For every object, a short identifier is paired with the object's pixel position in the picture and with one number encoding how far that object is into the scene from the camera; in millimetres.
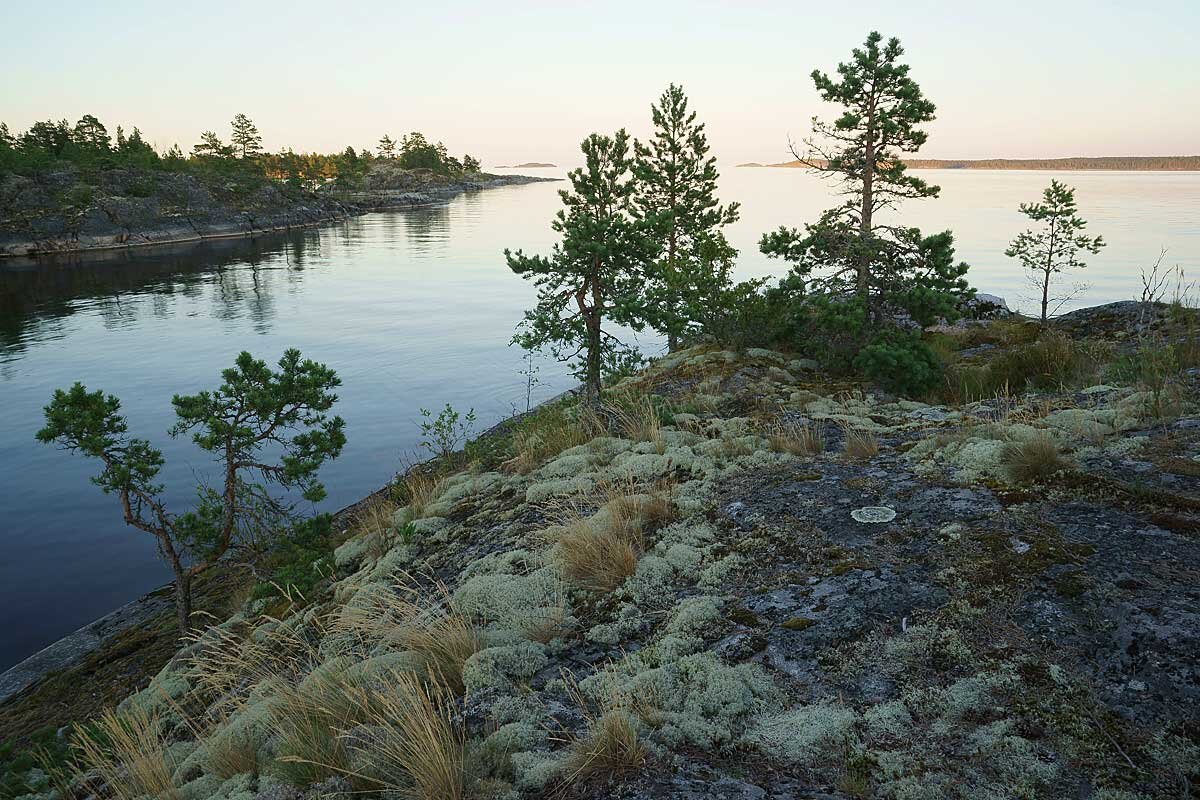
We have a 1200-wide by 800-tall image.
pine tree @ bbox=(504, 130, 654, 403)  12203
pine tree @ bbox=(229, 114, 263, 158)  143250
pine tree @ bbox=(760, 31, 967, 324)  14773
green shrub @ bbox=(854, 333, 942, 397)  13820
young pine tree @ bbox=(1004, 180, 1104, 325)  29797
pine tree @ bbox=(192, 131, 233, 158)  144625
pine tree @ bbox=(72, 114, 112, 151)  112812
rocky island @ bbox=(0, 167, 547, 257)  74438
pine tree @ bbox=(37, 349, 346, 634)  9344
